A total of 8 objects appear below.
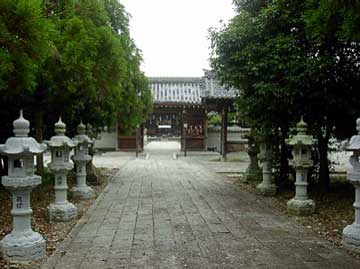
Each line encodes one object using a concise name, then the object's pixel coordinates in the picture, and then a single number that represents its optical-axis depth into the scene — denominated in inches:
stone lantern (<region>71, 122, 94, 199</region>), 407.8
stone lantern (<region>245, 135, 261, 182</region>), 550.9
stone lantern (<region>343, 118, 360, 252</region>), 230.3
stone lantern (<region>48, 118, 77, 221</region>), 303.1
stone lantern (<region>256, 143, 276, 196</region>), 431.5
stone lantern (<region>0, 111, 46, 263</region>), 210.7
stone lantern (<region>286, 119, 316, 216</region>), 328.2
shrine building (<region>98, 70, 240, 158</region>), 1023.6
